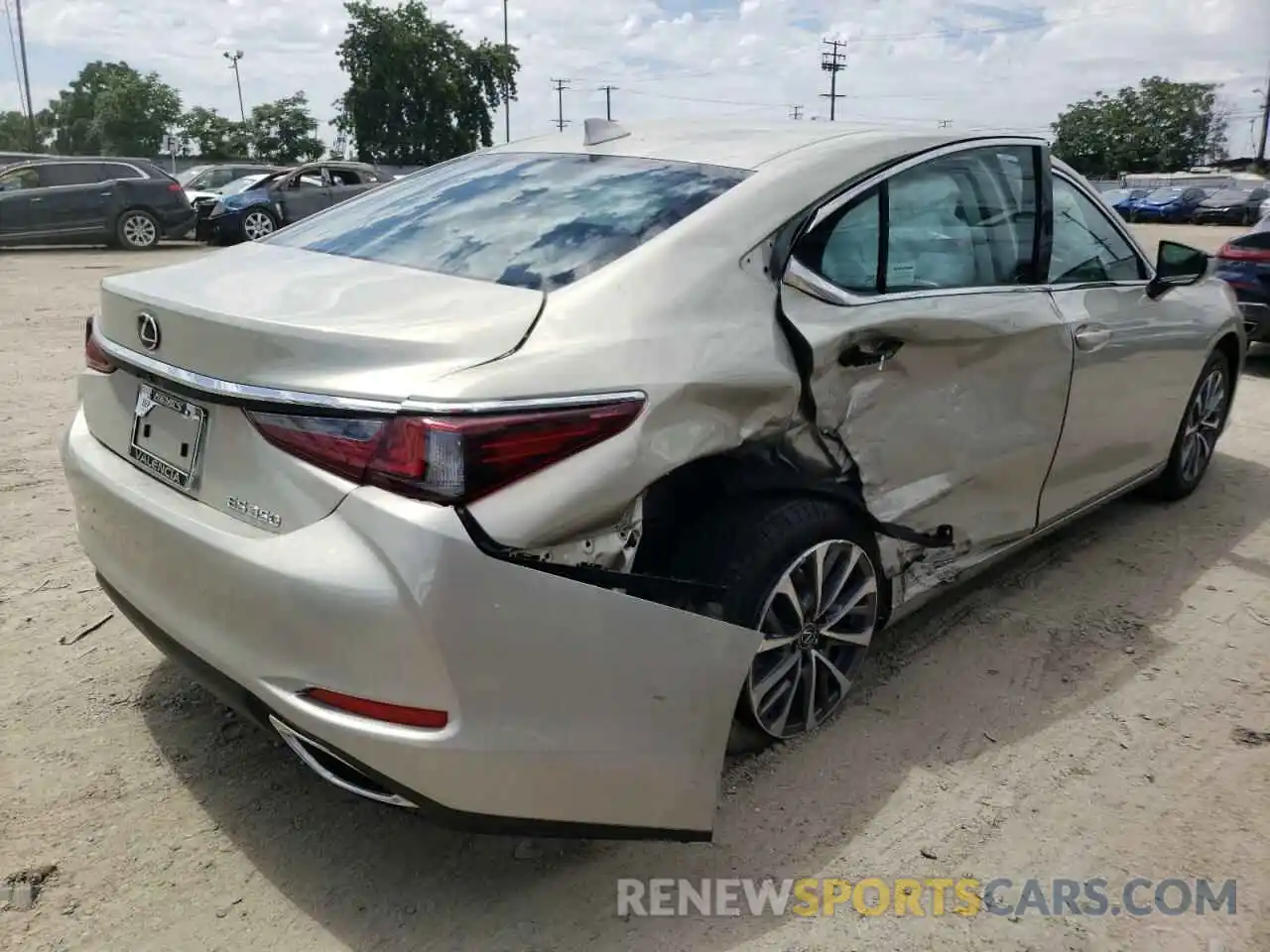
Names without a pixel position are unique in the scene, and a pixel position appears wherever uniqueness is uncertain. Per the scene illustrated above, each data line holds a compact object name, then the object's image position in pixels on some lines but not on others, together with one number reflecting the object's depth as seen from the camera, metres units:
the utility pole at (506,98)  63.44
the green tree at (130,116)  75.06
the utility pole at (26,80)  51.78
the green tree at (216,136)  68.88
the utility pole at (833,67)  70.69
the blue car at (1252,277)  7.61
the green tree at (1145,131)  77.19
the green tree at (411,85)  60.44
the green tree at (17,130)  90.88
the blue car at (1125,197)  39.65
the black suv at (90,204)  16.73
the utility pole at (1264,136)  66.38
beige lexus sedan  1.93
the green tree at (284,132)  68.38
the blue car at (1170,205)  38.91
